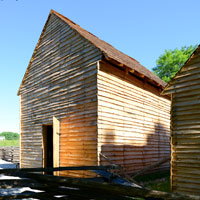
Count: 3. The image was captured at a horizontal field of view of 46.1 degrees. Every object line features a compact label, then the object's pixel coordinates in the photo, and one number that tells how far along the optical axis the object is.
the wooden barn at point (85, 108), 10.38
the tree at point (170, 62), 32.62
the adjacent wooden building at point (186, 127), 7.61
